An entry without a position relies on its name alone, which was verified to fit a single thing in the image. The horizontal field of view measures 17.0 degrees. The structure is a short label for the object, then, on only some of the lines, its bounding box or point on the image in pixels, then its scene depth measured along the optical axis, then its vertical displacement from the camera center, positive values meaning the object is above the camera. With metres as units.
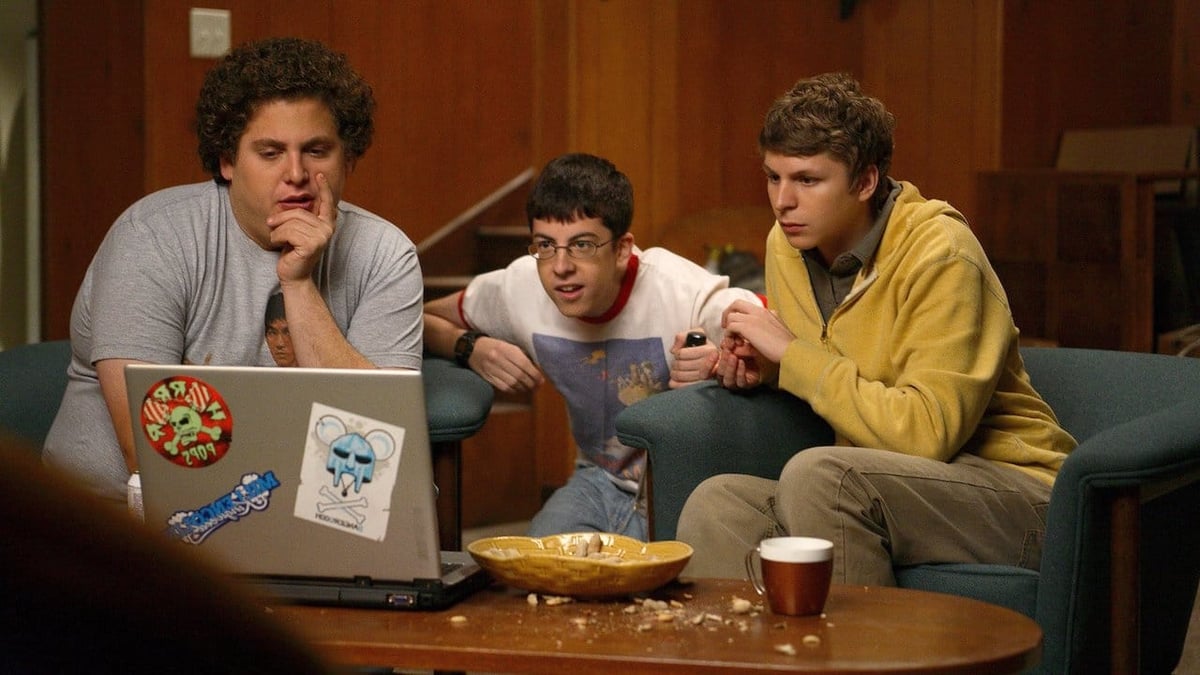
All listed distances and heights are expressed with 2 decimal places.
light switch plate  7.00 +0.69
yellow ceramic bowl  4.42 -0.32
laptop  4.39 -0.21
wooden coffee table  4.22 -0.36
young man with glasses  5.39 -0.05
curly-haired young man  5.09 +0.05
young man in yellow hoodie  4.87 -0.13
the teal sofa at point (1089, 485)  4.69 -0.27
